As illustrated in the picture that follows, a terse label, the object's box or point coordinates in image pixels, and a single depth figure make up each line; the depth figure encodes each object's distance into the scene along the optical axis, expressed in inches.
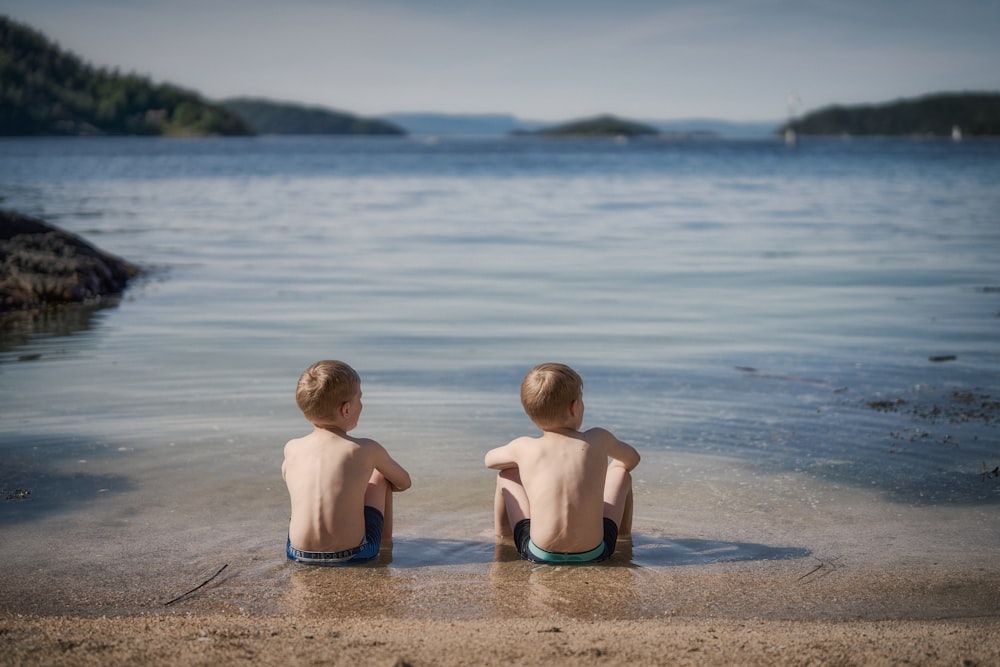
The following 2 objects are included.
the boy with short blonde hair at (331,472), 175.5
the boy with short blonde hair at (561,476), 175.3
